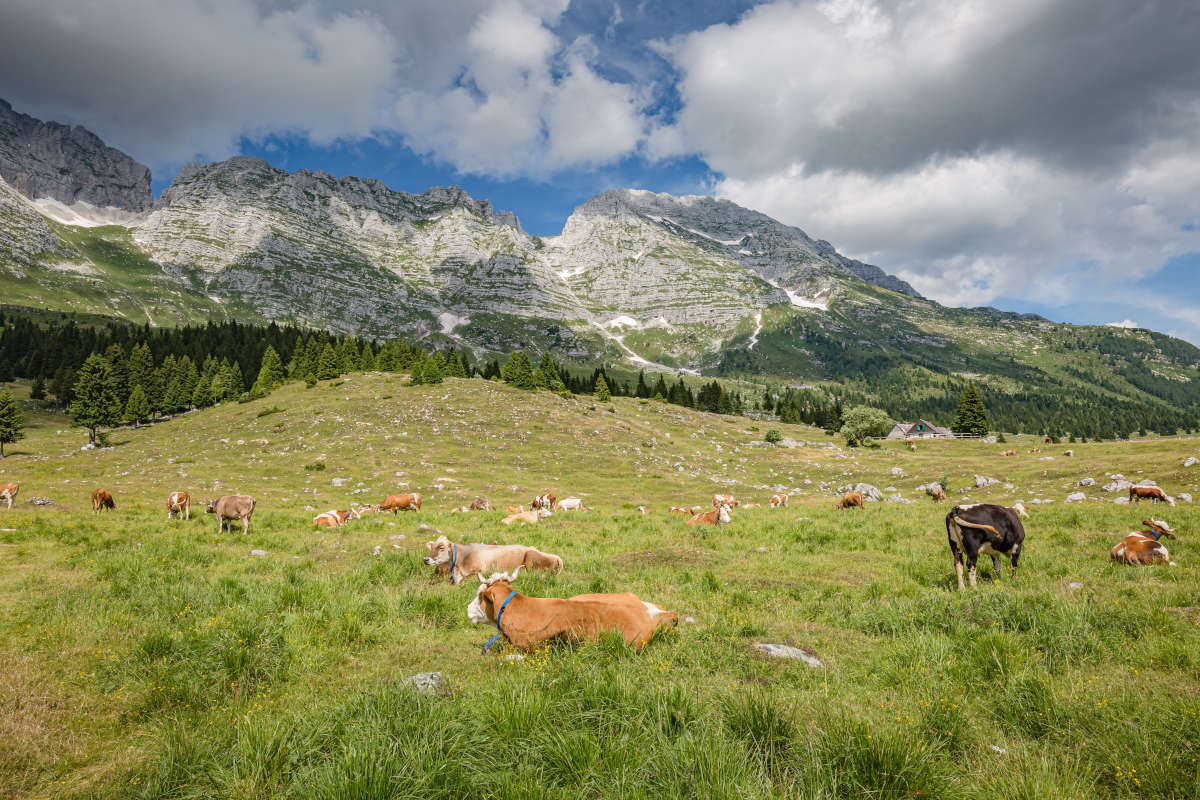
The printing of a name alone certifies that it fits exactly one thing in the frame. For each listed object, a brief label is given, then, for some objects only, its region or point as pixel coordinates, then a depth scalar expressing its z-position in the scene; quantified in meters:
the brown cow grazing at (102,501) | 21.98
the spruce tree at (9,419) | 53.88
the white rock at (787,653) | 6.61
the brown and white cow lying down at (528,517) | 21.50
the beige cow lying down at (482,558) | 12.47
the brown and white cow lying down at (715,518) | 21.91
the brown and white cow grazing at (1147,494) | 22.00
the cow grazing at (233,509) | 18.66
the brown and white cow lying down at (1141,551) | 10.79
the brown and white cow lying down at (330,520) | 20.87
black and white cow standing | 10.74
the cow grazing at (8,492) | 21.95
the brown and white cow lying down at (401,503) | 27.09
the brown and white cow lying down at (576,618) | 7.23
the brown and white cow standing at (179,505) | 21.20
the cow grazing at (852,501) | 25.78
